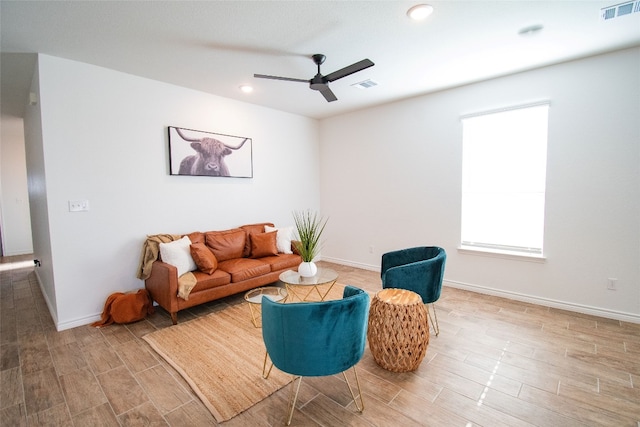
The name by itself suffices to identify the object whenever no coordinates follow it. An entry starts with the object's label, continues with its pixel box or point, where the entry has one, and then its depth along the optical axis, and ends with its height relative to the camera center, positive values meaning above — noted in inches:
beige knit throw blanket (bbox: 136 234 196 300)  128.9 -26.0
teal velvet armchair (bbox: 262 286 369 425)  63.2 -31.6
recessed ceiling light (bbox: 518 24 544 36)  97.7 +56.8
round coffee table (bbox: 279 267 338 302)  116.5 -35.1
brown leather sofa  120.6 -34.9
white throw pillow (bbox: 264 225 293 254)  171.5 -26.1
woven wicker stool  83.6 -40.6
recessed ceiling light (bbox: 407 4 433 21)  85.4 +56.1
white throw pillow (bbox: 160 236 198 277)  126.6 -25.5
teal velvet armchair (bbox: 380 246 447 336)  103.6 -30.4
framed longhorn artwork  147.8 +24.9
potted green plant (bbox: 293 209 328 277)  123.3 -24.7
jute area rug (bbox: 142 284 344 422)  77.7 -53.9
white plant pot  123.2 -31.8
